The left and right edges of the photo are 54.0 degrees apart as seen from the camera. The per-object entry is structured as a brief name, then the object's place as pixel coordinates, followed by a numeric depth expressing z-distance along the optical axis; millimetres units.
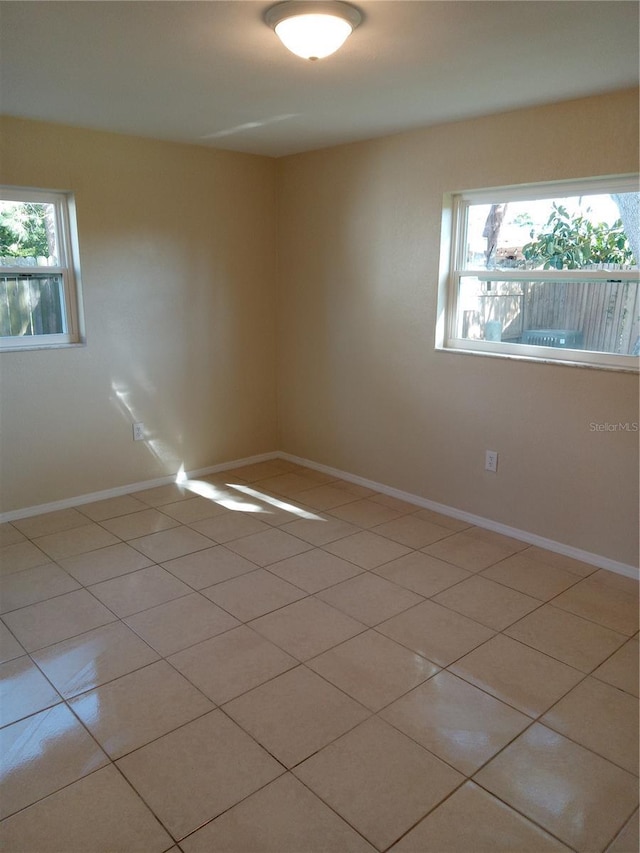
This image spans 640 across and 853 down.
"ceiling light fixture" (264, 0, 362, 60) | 1947
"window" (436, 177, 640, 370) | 3023
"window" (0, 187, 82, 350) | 3588
